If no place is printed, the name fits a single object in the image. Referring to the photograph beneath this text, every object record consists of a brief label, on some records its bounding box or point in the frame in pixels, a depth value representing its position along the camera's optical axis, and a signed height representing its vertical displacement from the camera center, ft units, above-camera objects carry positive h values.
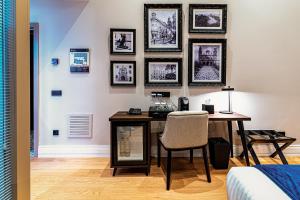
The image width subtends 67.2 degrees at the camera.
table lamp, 11.17 +0.01
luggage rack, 10.46 -1.96
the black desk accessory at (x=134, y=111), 10.68 -0.66
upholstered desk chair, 8.59 -1.35
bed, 4.17 -1.73
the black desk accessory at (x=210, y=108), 11.09 -0.51
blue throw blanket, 4.17 -1.67
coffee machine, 11.06 -0.27
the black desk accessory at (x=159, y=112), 9.92 -0.64
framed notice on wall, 11.85 +1.95
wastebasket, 10.53 -2.64
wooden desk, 9.64 -0.90
